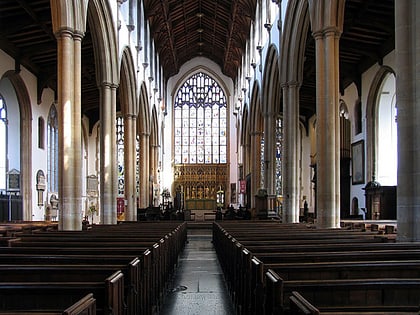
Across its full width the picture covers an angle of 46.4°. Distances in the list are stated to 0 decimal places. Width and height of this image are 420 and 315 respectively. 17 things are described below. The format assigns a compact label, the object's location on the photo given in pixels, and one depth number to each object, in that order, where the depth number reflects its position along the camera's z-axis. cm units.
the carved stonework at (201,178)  3469
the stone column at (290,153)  1467
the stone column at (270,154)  1909
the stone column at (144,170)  2414
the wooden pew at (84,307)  225
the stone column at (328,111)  1084
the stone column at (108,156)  1478
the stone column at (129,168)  1920
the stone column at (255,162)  2333
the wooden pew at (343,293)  290
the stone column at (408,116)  698
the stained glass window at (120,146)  3172
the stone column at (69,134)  1051
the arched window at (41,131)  2027
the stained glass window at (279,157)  3089
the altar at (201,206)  2812
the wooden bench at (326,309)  215
